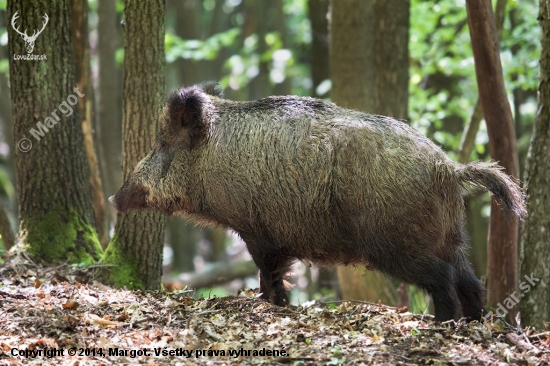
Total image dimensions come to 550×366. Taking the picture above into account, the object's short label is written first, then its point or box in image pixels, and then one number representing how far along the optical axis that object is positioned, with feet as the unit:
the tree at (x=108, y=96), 68.74
